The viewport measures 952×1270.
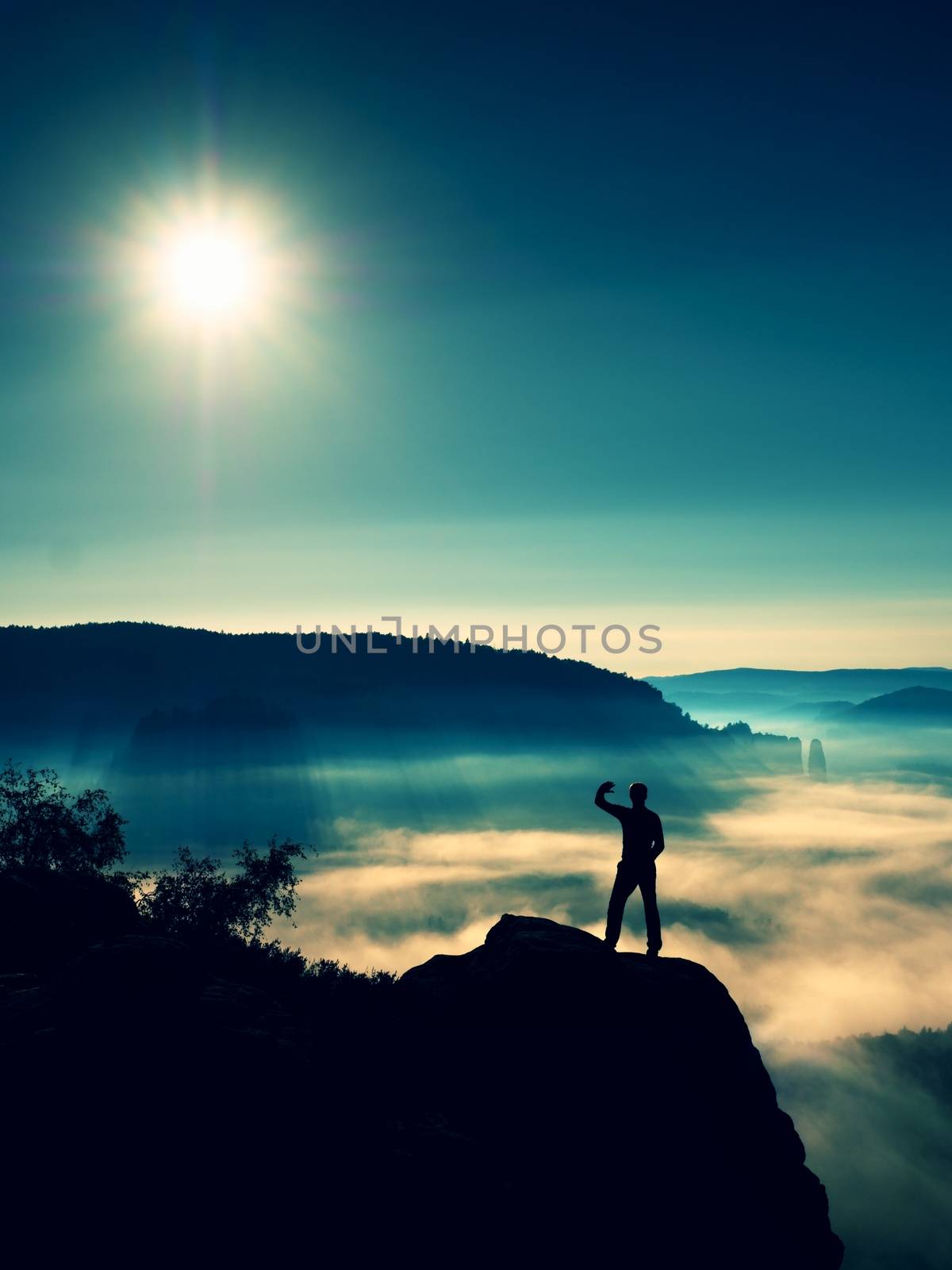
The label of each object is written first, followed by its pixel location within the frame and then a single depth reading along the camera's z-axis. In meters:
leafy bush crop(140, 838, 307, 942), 39.31
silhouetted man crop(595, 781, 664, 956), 16.42
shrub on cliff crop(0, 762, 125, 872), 40.28
